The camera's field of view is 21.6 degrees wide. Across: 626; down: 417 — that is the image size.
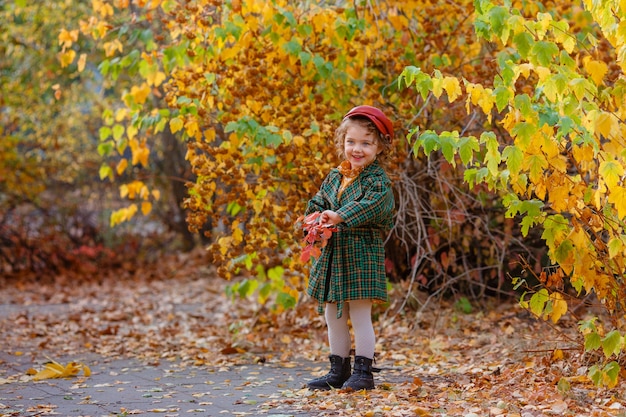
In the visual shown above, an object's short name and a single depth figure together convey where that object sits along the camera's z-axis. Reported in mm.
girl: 8084
